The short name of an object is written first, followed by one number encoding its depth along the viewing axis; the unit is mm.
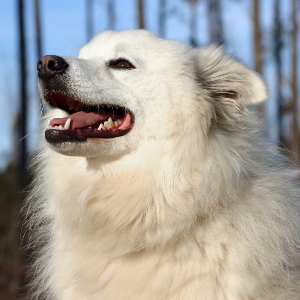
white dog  2670
